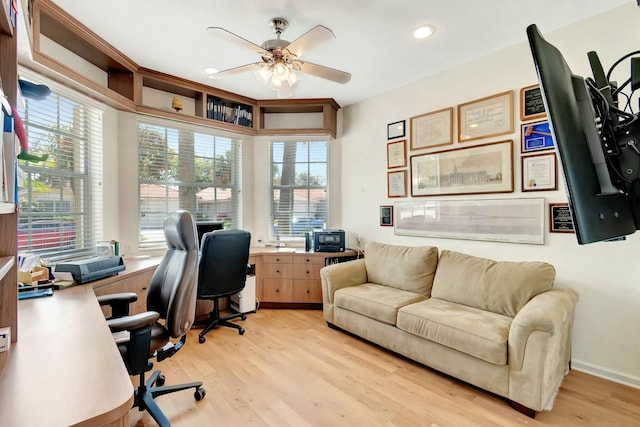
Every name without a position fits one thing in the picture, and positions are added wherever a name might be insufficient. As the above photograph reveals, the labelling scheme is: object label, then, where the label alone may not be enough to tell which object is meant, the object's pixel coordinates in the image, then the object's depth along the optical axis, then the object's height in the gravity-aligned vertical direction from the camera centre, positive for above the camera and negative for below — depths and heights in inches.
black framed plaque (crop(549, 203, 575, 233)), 92.8 -3.4
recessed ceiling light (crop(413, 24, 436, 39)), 92.0 +55.8
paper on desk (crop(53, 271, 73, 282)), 81.7 -18.1
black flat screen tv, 28.0 +6.0
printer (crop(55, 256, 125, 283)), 81.5 -16.7
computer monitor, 135.9 -7.8
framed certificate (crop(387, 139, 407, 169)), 136.2 +25.3
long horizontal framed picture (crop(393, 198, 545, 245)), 100.2 -4.1
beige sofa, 71.6 -31.9
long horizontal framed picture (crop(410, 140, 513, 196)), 106.3 +14.8
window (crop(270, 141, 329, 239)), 165.5 +13.9
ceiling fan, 77.2 +43.8
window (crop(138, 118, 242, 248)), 132.3 +16.8
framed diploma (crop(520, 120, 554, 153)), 95.7 +23.5
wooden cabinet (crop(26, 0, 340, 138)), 89.7 +52.4
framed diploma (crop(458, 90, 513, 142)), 105.1 +33.7
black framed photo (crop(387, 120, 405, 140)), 136.8 +36.7
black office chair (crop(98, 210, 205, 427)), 60.2 -23.4
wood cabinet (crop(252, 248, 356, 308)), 145.6 -33.2
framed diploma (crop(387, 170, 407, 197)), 136.5 +11.6
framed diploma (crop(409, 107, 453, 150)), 121.0 +33.5
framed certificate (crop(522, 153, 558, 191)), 95.3 +11.7
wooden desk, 28.0 -19.3
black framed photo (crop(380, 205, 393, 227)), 141.9 -3.5
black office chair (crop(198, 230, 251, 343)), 112.0 -22.2
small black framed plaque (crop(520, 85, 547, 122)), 97.0 +34.4
